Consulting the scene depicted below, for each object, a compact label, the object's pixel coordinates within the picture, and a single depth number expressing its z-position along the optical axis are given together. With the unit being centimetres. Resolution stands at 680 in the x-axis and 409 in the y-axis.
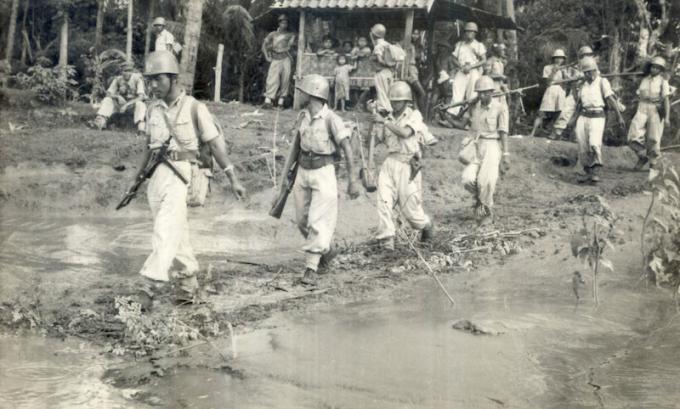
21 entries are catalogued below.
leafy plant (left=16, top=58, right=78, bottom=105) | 1370
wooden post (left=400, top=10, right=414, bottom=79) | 1498
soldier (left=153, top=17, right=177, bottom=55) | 1374
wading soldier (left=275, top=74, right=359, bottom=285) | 725
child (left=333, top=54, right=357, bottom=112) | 1503
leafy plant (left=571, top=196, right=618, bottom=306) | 605
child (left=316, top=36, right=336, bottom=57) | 1534
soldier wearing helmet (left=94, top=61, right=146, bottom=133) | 1300
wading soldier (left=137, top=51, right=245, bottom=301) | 612
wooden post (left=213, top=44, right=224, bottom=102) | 1616
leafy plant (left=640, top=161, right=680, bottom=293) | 564
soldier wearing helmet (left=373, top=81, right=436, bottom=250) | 841
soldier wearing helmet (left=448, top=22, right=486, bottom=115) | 1432
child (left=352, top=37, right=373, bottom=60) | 1510
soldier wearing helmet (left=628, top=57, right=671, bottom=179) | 1277
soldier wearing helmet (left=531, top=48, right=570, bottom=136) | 1505
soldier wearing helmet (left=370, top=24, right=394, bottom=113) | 1297
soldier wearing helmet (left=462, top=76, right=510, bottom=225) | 968
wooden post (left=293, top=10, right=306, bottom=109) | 1538
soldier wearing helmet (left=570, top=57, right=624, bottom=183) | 1217
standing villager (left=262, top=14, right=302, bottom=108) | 1574
